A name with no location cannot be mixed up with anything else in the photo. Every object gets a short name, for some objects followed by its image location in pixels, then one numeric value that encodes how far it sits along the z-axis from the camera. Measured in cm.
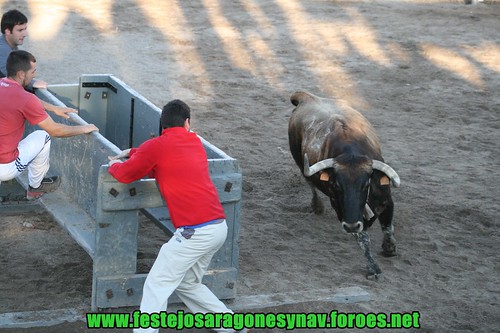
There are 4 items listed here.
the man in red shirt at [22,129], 1570
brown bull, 1808
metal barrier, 1496
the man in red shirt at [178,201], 1385
